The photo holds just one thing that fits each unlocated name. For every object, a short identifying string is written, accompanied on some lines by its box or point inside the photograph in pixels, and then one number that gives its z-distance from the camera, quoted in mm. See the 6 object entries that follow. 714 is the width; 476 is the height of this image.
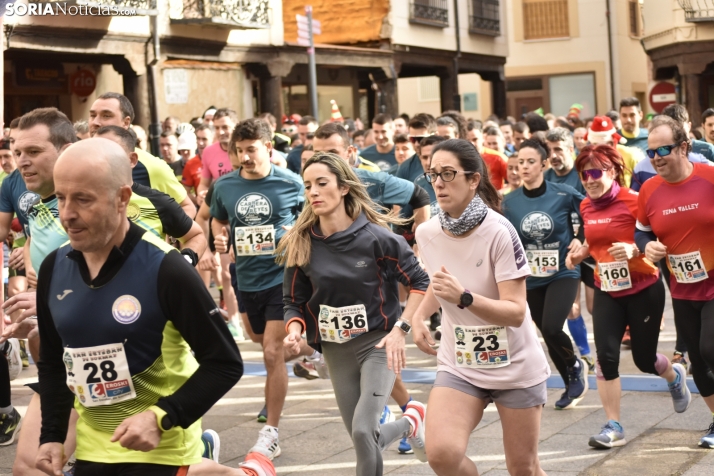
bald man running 3385
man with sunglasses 6402
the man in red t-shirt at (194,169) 13742
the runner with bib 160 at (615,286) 6754
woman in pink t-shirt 4594
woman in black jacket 5652
